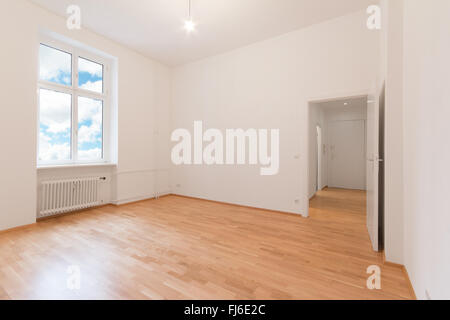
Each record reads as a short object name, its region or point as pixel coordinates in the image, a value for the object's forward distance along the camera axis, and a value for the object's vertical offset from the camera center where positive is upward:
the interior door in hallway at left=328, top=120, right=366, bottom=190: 6.84 +0.23
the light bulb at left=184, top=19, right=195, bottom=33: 3.08 +2.06
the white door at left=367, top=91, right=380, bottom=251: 2.34 -0.06
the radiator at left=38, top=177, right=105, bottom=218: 3.48 -0.65
